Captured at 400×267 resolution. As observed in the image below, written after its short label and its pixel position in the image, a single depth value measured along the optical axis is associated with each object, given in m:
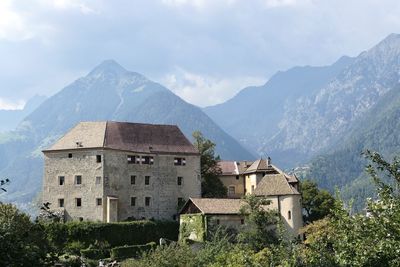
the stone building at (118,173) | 75.94
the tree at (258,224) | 68.44
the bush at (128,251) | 67.06
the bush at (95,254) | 66.00
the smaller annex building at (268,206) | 72.50
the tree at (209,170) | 89.06
